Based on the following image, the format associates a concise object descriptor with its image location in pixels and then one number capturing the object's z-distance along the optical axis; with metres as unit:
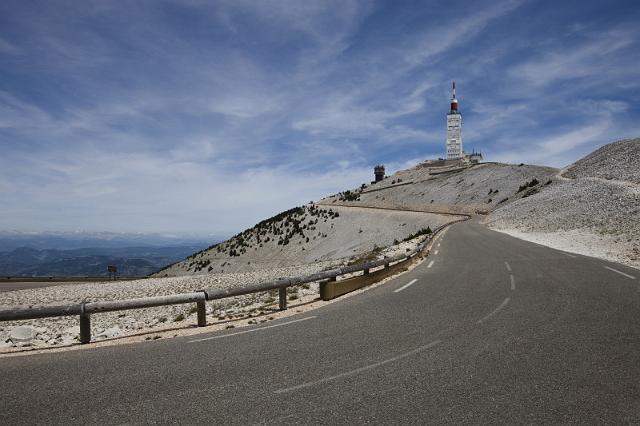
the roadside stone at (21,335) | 10.27
